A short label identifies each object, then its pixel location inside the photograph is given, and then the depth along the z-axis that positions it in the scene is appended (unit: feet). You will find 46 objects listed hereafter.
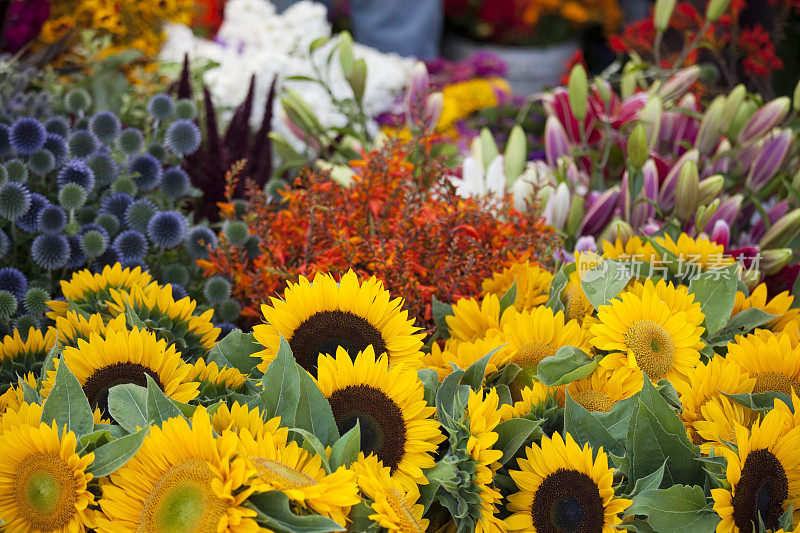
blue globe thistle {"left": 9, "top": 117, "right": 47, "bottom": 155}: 5.84
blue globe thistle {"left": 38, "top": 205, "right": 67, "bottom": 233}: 5.69
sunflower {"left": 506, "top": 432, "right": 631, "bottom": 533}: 4.89
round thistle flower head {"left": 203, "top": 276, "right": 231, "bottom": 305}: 5.76
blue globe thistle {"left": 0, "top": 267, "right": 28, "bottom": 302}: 5.59
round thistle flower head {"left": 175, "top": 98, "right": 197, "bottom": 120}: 6.32
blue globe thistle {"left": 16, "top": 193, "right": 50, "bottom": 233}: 5.73
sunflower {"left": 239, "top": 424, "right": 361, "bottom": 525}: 4.67
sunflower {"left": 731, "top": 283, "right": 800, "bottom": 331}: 5.49
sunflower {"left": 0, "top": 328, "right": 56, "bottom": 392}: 5.27
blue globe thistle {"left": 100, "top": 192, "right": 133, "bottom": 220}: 5.92
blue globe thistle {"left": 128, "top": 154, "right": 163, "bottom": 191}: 6.07
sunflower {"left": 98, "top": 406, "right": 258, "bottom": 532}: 4.63
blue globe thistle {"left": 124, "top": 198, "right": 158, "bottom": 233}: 5.89
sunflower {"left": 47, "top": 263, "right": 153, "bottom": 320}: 5.45
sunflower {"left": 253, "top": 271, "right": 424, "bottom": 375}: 5.09
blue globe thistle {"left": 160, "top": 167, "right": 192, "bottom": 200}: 6.10
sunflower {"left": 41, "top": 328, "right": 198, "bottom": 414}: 5.06
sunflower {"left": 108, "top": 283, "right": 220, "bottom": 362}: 5.35
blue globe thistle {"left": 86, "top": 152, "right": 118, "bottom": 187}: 5.96
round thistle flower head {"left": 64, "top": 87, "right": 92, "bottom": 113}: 6.44
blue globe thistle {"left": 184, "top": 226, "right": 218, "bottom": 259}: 5.96
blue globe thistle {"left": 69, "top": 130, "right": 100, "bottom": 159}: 6.01
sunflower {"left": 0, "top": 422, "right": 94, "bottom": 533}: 4.73
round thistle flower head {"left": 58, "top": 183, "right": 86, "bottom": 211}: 5.75
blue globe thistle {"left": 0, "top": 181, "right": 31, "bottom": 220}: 5.63
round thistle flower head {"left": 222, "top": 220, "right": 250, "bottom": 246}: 5.85
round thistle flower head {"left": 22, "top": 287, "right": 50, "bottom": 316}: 5.57
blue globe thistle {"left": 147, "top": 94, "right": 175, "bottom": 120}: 6.26
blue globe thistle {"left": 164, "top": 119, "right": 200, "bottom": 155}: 6.17
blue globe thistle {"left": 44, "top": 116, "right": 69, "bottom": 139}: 6.07
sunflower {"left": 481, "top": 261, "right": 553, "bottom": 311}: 5.54
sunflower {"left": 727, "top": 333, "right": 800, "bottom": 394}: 5.15
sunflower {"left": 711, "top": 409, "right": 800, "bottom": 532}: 4.80
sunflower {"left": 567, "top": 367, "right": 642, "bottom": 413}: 5.17
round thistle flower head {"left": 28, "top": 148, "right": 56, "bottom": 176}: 5.82
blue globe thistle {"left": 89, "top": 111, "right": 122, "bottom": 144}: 6.13
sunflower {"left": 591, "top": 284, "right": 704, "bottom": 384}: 5.17
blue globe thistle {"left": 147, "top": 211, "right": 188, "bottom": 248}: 5.86
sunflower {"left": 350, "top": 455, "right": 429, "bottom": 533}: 4.72
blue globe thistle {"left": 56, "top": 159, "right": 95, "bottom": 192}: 5.86
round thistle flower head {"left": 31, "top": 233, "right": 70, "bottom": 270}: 5.68
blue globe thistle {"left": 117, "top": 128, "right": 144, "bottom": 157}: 6.12
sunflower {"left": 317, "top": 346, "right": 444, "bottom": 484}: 4.92
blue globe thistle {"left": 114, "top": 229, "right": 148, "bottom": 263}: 5.79
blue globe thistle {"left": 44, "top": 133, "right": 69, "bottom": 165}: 5.91
